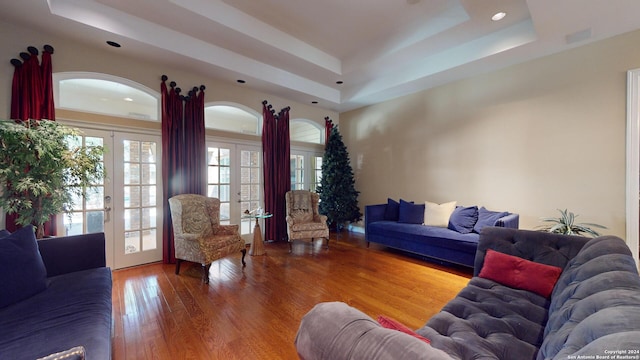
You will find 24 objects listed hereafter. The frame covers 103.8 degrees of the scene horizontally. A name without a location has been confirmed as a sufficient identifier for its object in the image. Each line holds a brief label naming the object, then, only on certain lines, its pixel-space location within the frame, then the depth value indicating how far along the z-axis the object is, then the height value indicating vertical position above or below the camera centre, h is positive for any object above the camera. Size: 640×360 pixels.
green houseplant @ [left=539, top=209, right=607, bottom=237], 2.98 -0.61
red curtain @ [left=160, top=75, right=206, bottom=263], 3.85 +0.53
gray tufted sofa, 0.66 -0.52
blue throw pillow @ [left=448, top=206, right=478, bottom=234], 3.85 -0.64
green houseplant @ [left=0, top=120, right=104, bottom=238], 2.27 +0.13
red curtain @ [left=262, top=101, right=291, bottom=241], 5.08 +0.28
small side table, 4.27 -1.10
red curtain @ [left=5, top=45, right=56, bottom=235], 2.87 +1.07
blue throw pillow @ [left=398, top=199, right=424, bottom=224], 4.55 -0.63
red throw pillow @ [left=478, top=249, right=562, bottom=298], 1.82 -0.74
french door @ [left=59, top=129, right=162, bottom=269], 3.39 -0.31
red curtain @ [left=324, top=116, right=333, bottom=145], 6.27 +1.29
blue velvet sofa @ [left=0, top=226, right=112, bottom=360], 1.27 -0.80
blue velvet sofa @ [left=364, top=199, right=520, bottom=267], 3.55 -0.83
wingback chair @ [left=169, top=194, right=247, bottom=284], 3.22 -0.74
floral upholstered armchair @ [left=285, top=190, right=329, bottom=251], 4.57 -0.75
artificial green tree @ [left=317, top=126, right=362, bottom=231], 5.64 -0.15
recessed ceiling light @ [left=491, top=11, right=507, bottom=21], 3.02 +1.99
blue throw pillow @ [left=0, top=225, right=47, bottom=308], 1.64 -0.60
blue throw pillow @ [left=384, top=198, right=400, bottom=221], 4.95 -0.64
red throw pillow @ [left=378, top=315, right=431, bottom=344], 0.94 -0.56
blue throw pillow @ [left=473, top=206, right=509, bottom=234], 3.66 -0.59
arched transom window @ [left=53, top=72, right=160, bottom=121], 3.27 +1.22
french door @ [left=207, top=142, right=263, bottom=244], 4.52 +0.00
